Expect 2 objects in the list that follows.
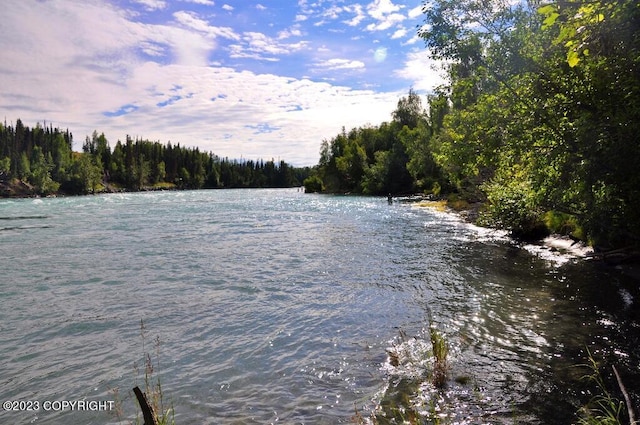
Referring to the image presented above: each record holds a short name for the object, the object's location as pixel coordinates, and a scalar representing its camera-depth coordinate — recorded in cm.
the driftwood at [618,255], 1611
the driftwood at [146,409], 427
